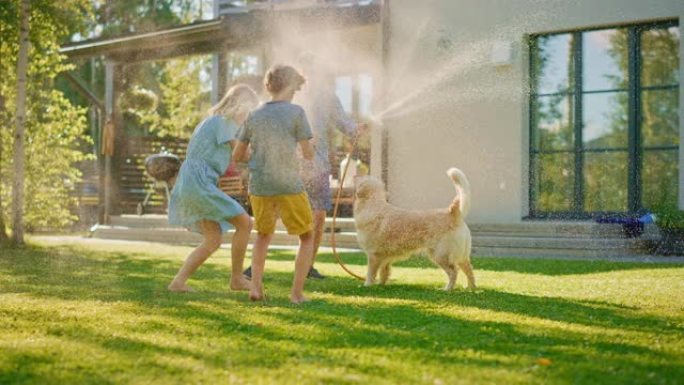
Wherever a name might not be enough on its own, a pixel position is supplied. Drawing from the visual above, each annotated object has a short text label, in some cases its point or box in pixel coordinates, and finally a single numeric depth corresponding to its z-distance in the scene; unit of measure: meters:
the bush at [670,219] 8.84
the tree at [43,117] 10.93
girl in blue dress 5.42
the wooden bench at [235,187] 12.66
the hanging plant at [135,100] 16.07
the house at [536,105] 10.25
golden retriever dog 5.73
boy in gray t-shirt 4.75
